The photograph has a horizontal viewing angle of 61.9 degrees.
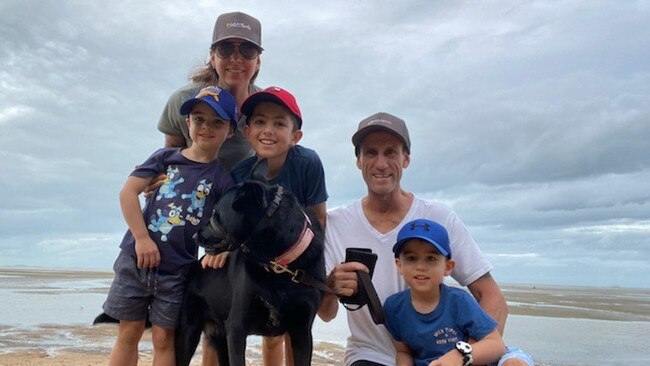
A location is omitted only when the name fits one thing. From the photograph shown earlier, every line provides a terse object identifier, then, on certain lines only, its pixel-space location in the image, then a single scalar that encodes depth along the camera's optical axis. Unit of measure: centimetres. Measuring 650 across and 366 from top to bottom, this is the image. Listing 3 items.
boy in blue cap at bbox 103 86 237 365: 360
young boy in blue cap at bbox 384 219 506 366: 326
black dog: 309
